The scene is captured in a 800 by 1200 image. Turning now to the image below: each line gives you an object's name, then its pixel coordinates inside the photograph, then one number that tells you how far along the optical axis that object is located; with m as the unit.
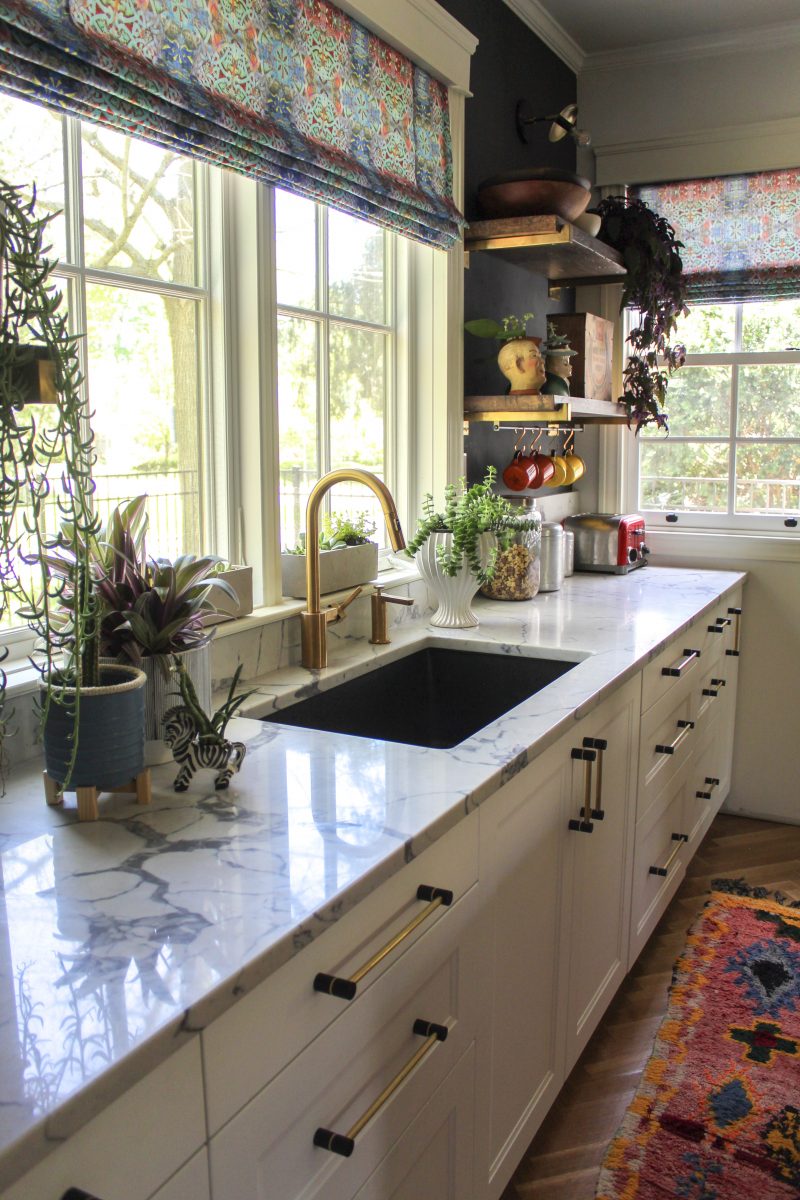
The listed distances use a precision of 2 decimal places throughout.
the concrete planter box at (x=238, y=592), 1.96
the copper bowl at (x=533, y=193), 2.84
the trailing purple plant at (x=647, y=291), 3.48
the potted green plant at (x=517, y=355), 2.92
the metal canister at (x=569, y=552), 3.46
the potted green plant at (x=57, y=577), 1.13
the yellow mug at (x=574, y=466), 3.63
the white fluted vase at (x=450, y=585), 2.50
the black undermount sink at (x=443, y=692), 2.26
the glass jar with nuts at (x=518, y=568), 2.92
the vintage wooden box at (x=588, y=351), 3.34
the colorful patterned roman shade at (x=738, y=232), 3.58
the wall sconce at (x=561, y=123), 3.11
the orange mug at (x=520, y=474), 3.26
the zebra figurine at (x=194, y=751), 1.42
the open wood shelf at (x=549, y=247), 2.83
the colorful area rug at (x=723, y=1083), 1.98
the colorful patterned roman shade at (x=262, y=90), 1.42
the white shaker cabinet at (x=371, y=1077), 1.02
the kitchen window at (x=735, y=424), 3.75
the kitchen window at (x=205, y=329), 1.72
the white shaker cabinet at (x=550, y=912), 1.66
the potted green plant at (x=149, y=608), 1.47
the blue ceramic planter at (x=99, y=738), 1.28
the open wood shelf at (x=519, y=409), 2.89
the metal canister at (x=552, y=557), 3.10
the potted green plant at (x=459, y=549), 2.46
